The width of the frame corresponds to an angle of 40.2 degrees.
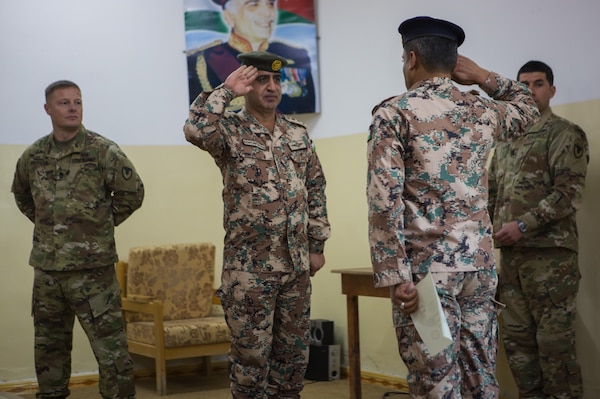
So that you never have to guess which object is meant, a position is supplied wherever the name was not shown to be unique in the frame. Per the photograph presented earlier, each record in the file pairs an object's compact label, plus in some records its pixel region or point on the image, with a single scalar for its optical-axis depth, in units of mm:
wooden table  4992
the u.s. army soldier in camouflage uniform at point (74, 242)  4520
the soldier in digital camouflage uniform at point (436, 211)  2695
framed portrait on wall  6457
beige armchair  5793
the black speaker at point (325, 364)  6094
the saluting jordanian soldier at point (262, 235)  3809
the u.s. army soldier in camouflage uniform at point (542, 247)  4469
